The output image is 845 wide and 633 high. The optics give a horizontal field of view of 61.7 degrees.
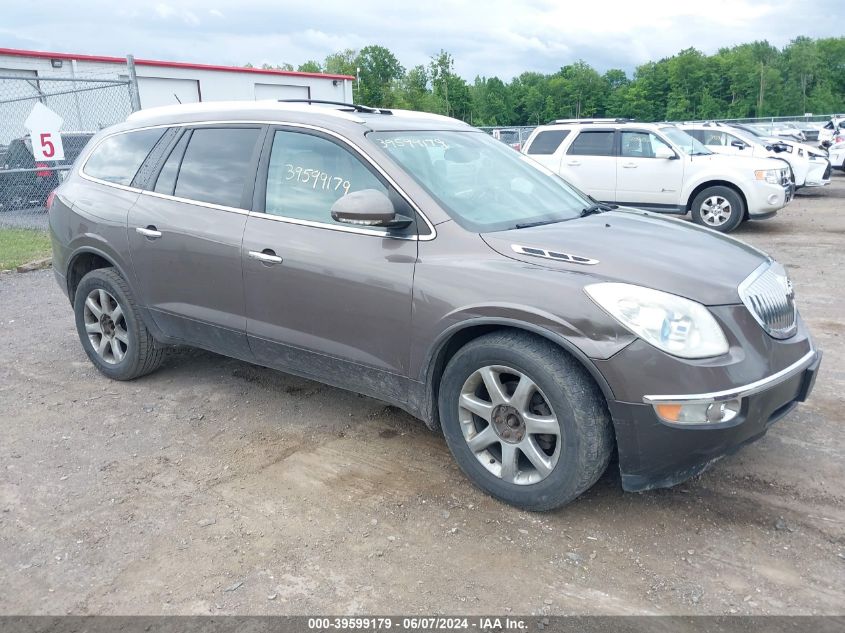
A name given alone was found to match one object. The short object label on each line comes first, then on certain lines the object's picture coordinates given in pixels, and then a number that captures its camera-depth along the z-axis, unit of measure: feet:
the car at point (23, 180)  46.98
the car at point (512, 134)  72.43
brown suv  9.62
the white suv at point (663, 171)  37.32
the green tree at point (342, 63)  275.80
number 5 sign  38.09
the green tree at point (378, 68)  264.13
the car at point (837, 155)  67.97
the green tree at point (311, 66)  351.05
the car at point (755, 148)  51.13
